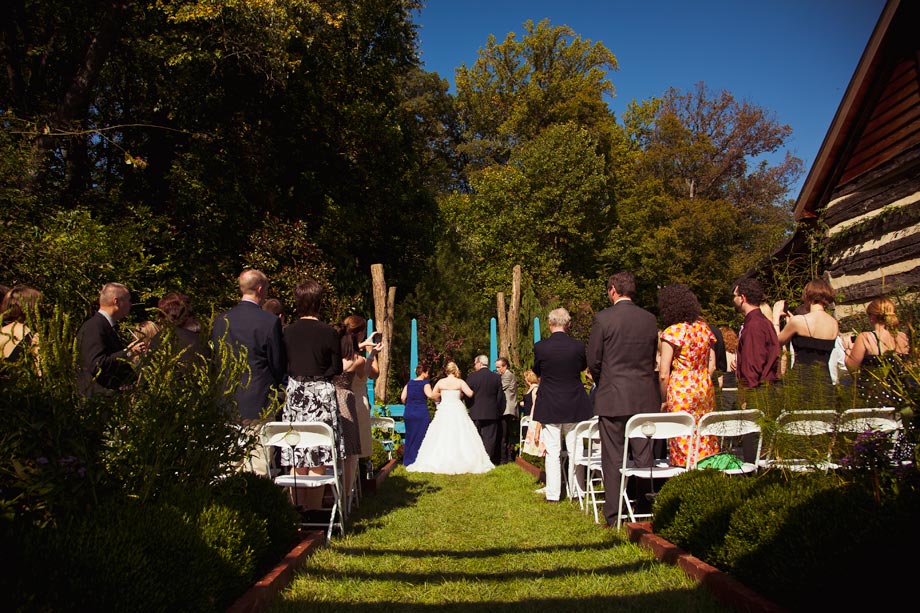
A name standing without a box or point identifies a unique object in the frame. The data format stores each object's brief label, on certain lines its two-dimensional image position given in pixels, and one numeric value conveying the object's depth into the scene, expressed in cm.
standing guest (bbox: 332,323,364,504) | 665
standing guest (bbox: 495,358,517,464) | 1363
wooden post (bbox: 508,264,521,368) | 1903
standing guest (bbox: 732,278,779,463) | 641
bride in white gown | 1199
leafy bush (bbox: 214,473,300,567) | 437
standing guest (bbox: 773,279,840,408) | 655
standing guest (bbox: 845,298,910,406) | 397
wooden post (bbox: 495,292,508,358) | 1935
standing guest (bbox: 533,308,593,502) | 772
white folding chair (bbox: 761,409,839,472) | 438
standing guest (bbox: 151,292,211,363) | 576
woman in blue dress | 1280
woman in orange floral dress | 620
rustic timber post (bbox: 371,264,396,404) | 1541
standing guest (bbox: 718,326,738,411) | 957
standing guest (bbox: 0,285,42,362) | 503
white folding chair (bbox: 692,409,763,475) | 520
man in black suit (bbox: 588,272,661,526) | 608
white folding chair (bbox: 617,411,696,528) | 552
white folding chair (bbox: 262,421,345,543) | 554
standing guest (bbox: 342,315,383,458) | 745
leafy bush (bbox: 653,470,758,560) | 429
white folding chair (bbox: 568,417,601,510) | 698
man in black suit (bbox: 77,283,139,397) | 488
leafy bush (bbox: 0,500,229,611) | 263
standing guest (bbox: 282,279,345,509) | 621
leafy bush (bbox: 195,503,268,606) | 359
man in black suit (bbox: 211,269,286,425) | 599
